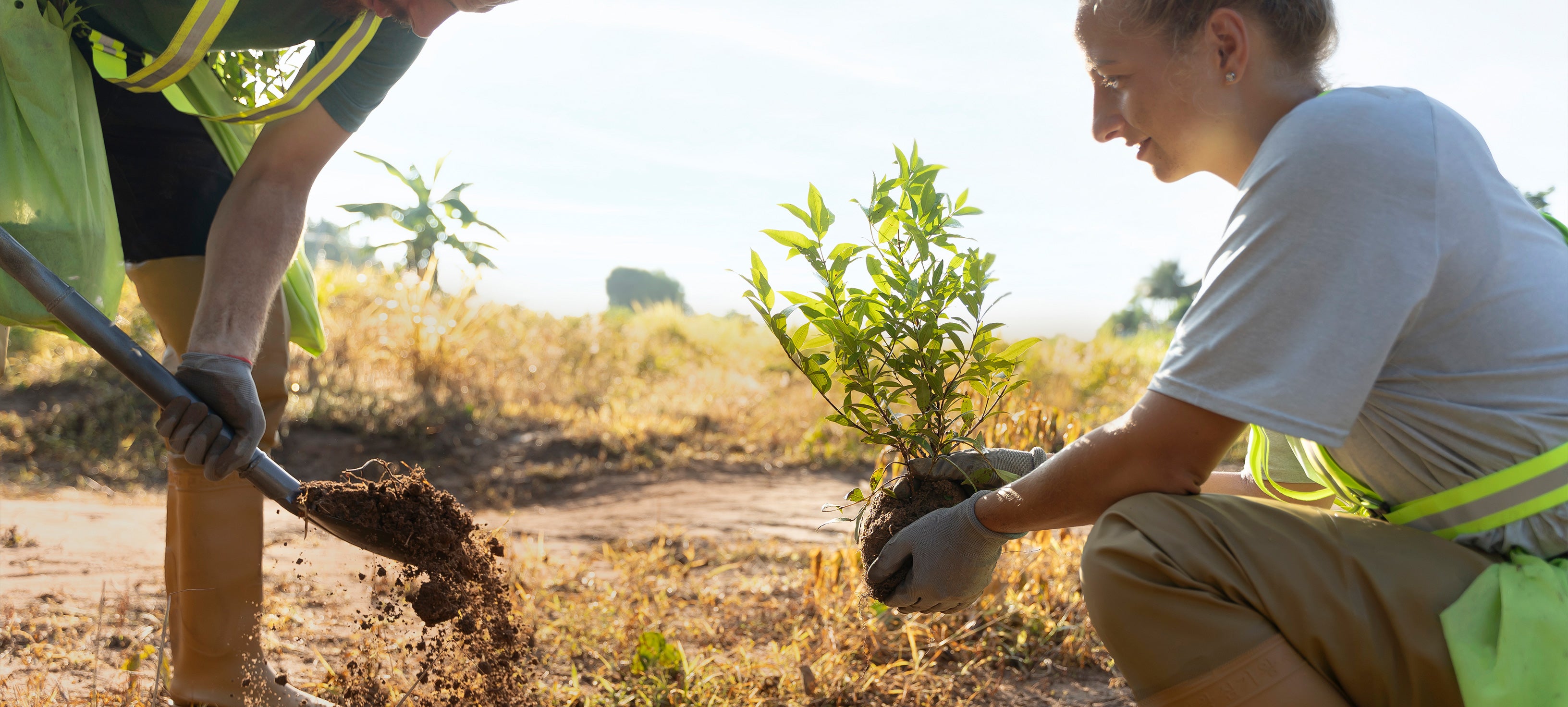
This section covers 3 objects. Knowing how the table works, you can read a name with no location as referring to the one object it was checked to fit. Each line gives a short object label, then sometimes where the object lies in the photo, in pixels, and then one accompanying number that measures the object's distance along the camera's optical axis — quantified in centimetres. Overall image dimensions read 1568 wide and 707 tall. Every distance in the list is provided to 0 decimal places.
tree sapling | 192
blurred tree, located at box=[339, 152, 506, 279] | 530
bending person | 202
